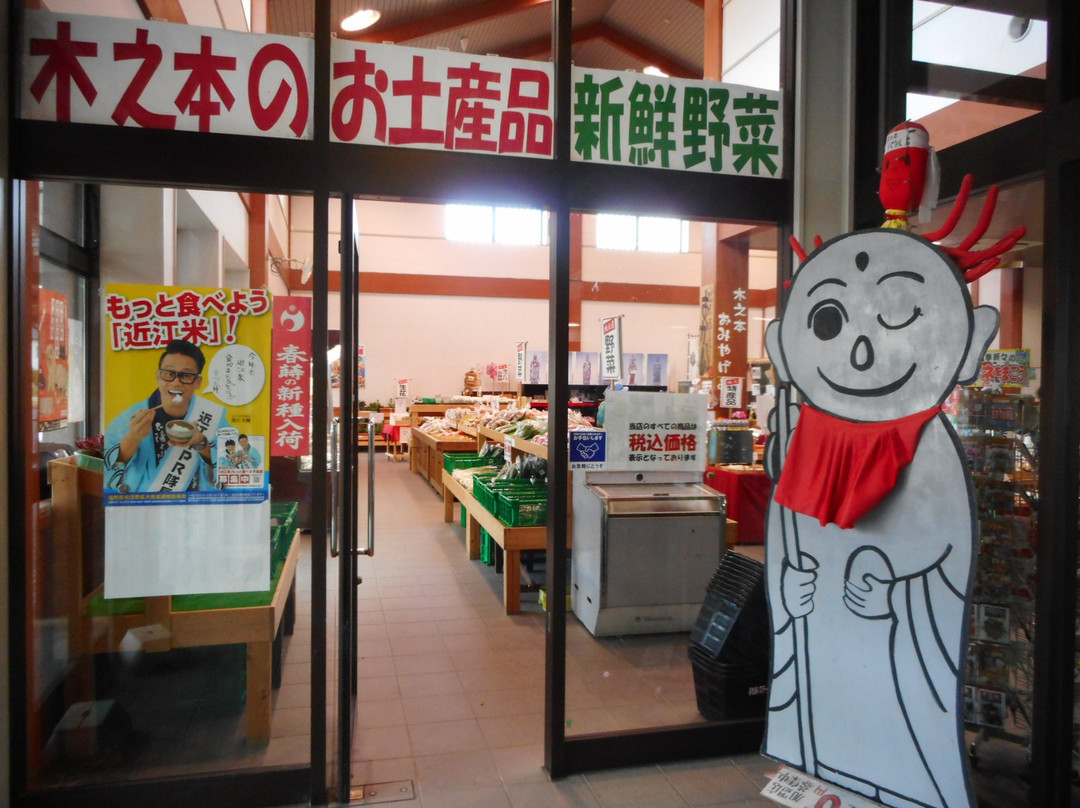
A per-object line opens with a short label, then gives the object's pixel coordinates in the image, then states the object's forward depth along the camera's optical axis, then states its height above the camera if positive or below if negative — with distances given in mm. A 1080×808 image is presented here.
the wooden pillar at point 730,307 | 3289 +412
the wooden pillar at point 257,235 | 2893 +689
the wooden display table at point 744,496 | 3789 -613
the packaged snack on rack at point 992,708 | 2783 -1164
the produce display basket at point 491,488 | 5298 -687
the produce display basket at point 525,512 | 4906 -777
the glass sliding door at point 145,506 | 2533 -400
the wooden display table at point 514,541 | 4875 -972
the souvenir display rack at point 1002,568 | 2705 -634
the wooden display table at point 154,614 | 2584 -802
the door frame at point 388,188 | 2463 +746
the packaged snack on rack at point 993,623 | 2771 -844
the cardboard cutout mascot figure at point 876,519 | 1992 -351
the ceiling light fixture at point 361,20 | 2793 +1415
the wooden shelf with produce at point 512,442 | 4906 -375
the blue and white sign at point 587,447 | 3570 -255
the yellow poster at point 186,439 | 2529 -166
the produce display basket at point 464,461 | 7211 -667
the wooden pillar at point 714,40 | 3176 +1524
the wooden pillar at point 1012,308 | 2492 +305
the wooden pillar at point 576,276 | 2982 +488
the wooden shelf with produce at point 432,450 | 9180 -830
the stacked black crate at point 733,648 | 3119 -1081
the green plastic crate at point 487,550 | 6117 -1294
